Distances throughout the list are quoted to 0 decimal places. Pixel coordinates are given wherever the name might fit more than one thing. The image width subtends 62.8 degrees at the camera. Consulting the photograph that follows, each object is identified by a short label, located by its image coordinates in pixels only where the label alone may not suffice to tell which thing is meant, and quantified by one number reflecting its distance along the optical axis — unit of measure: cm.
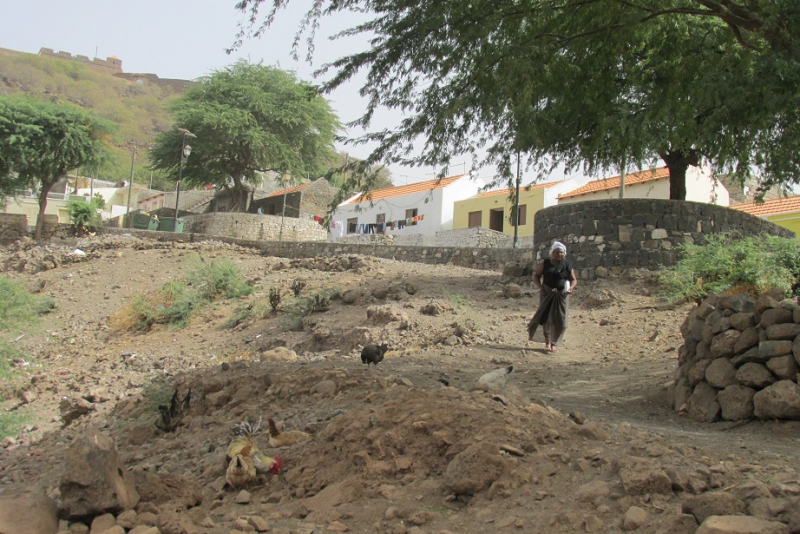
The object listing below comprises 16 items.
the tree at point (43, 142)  2708
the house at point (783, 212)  1953
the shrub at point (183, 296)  1300
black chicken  620
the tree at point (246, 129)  3272
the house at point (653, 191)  2475
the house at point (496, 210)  3009
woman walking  823
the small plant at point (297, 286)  1316
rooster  353
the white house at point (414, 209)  3344
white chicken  479
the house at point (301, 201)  3766
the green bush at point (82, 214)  2606
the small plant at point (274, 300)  1218
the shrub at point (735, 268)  908
